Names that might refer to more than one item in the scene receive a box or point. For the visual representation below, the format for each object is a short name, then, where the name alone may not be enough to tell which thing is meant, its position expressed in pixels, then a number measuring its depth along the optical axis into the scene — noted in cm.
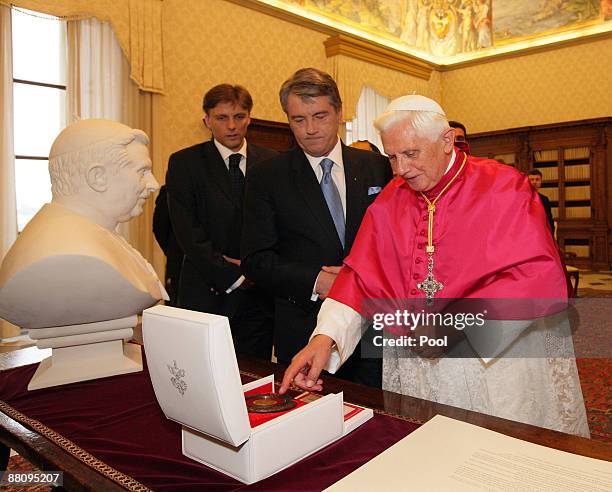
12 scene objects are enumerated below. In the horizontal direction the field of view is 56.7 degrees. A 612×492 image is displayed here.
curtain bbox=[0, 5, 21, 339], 624
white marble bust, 177
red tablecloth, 110
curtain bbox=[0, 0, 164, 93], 669
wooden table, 113
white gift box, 102
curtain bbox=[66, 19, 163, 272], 693
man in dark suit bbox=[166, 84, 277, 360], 302
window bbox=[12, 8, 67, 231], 671
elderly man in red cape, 179
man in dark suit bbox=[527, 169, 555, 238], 755
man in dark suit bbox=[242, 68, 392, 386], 232
